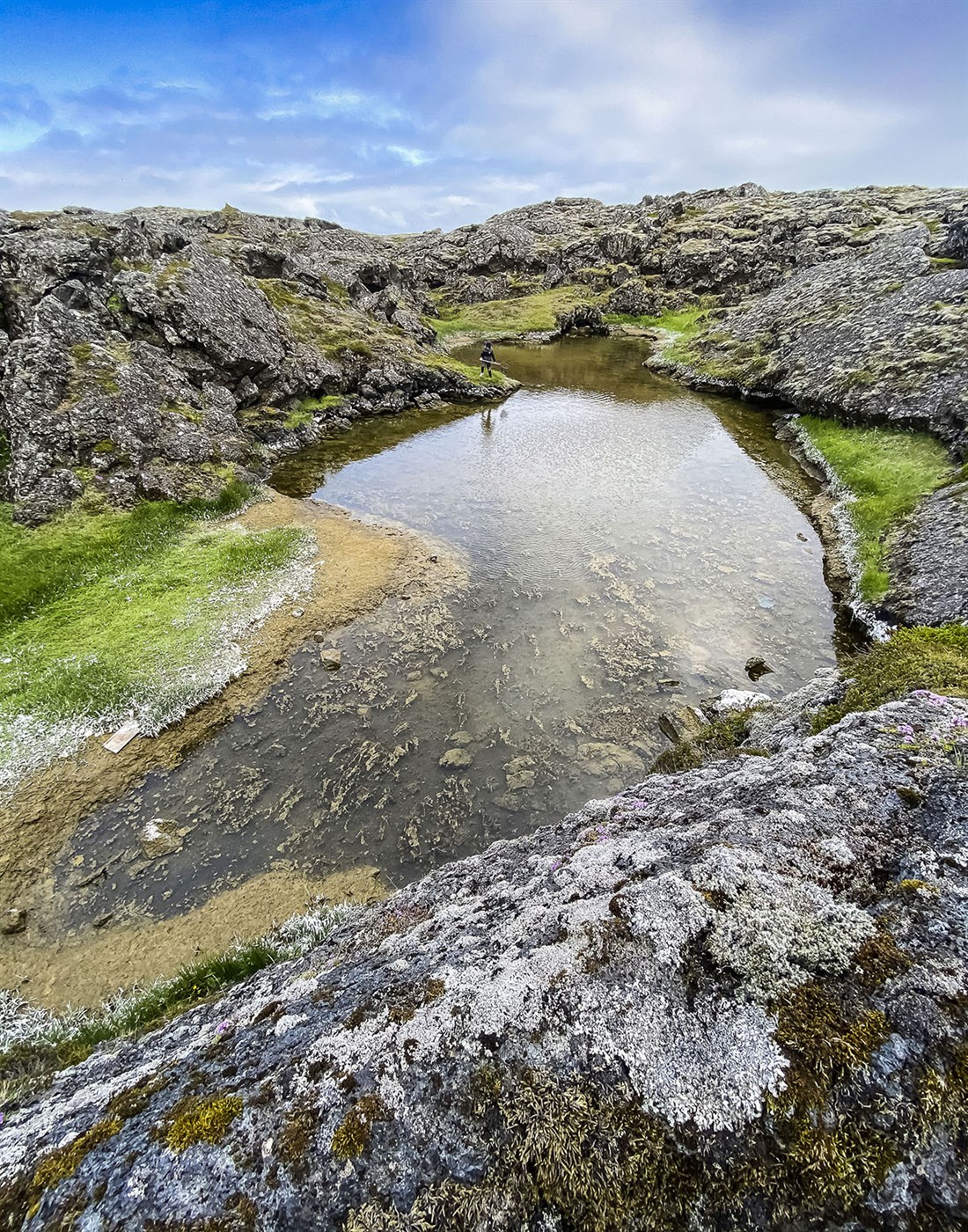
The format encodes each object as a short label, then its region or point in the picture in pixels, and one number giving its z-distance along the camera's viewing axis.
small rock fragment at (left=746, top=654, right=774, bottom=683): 17.52
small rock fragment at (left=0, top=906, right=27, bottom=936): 10.95
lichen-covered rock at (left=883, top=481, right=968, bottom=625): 17.39
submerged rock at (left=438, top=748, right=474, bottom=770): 14.59
